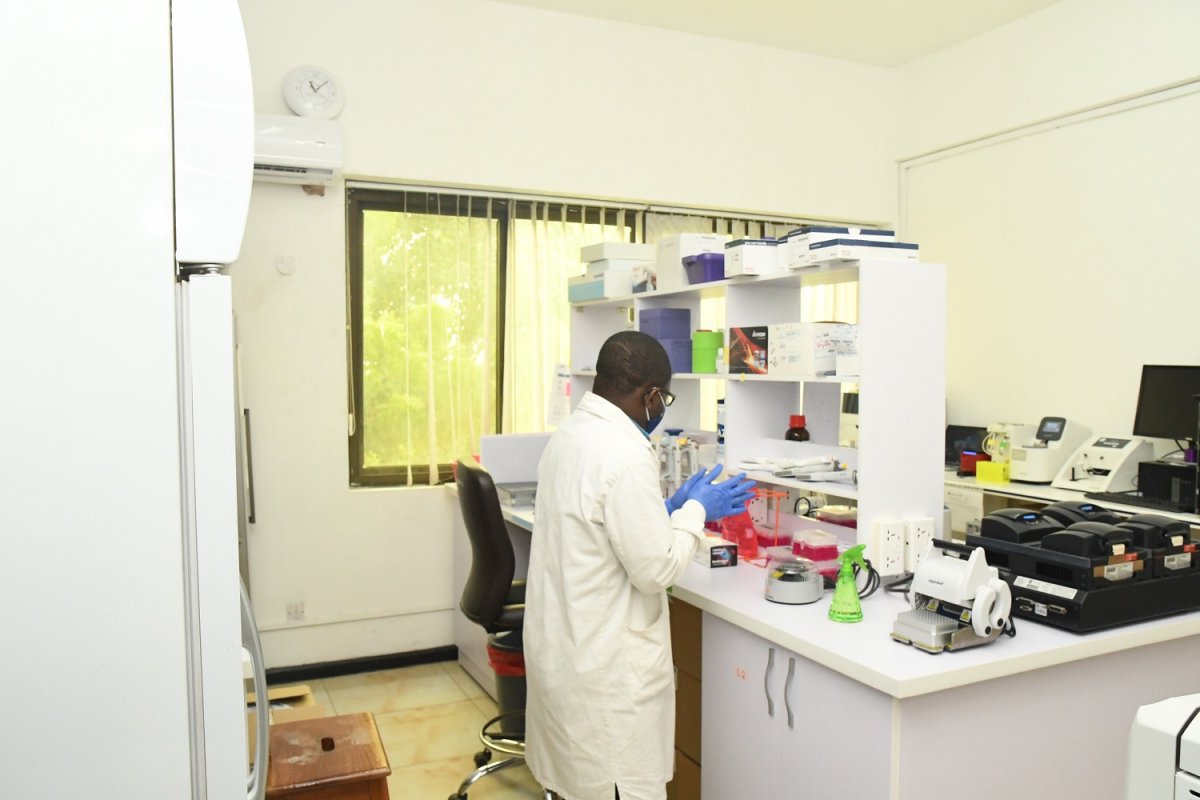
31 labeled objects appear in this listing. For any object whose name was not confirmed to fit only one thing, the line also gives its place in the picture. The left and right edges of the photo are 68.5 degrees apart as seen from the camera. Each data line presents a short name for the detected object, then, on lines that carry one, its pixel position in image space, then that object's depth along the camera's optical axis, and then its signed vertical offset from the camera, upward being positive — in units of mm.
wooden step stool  1783 -851
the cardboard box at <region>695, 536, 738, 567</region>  2717 -597
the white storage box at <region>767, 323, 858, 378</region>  2578 +45
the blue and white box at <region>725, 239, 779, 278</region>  2812 +337
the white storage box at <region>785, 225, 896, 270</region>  2512 +361
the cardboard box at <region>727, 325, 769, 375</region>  2859 +35
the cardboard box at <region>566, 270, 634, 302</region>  3764 +328
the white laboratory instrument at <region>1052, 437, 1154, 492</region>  3699 -442
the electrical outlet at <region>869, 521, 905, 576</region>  2434 -514
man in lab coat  2049 -567
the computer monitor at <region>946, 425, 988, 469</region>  4492 -408
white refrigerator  864 -34
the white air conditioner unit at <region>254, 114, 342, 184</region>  3572 +873
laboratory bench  1825 -777
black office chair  2869 -708
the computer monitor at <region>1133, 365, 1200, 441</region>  3609 -173
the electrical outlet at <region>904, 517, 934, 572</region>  2467 -509
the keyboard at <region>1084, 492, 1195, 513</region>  3334 -548
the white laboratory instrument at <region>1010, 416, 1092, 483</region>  3959 -400
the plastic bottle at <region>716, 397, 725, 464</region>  3057 -247
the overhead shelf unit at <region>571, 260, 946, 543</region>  2432 -79
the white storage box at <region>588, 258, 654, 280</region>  3793 +419
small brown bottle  2982 -232
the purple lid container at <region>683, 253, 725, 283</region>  3078 +330
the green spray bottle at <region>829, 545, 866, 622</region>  2150 -583
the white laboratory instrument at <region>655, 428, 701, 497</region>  3322 -375
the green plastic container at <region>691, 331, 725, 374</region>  3131 +44
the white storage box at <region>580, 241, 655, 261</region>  3799 +476
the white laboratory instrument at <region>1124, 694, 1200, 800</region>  910 -412
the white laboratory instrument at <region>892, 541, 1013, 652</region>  1897 -539
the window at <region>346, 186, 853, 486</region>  4113 +189
